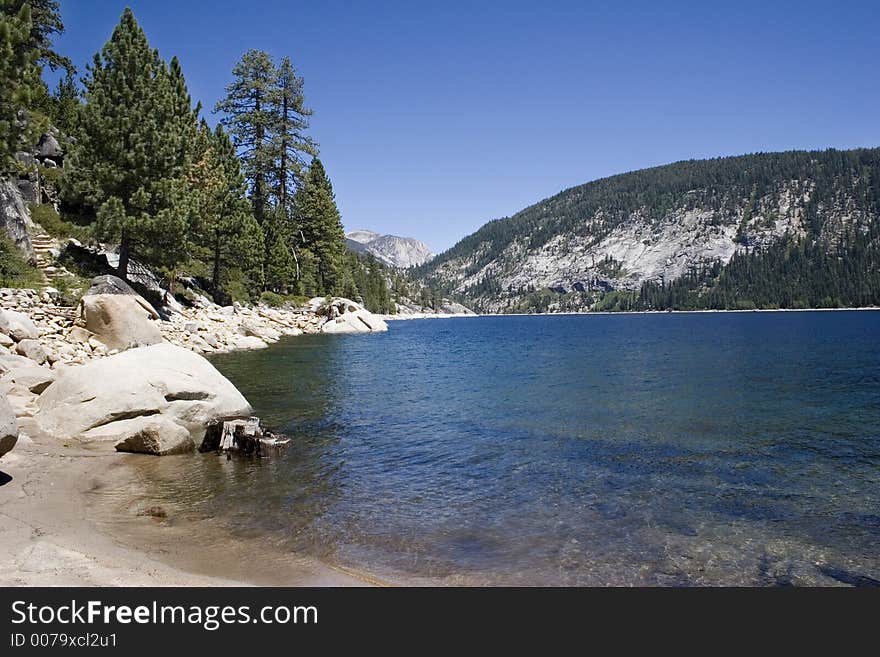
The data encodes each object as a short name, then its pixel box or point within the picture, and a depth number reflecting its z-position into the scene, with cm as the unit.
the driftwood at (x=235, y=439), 1410
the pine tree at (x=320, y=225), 7538
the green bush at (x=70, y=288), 2746
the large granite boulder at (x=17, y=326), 1975
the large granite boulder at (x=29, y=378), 1587
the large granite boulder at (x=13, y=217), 2942
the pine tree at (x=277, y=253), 6769
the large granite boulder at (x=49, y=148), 4238
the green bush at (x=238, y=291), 5771
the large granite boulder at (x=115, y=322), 2480
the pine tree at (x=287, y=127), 6400
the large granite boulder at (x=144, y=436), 1334
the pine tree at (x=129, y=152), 3200
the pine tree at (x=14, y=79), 1981
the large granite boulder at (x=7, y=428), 953
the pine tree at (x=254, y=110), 6153
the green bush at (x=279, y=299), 6562
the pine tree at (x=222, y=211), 4816
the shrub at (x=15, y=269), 2710
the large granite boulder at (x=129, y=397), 1372
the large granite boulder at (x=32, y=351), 1928
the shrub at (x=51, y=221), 3644
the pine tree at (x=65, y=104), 4662
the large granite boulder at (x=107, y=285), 2919
